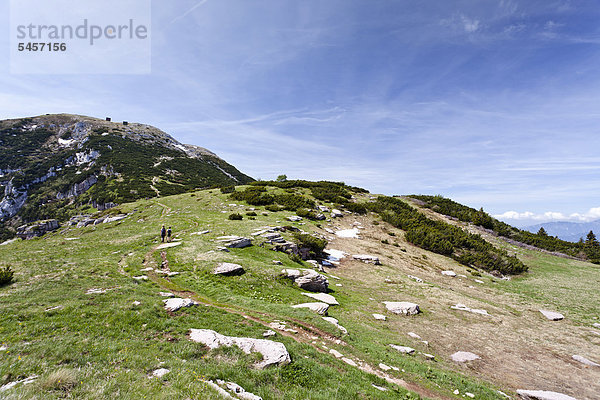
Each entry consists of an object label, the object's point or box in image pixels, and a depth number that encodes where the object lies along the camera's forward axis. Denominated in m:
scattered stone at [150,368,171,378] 7.26
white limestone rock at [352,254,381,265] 28.86
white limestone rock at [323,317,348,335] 13.39
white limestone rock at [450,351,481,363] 12.60
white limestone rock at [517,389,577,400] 9.82
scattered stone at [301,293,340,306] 17.97
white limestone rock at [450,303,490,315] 19.08
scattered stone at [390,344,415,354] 12.50
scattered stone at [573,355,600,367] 12.78
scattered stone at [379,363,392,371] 10.51
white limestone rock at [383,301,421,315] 17.91
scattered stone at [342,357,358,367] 10.46
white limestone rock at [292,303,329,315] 15.64
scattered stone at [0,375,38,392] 5.90
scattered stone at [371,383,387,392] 8.83
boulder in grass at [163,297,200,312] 12.74
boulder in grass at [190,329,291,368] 8.98
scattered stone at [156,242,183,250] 25.21
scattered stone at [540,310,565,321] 18.84
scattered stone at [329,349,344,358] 10.91
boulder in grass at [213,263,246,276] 19.25
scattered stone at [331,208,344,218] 45.94
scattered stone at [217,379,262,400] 6.80
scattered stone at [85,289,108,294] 14.01
